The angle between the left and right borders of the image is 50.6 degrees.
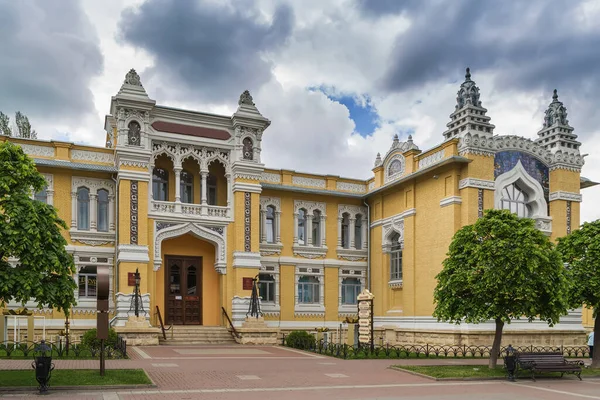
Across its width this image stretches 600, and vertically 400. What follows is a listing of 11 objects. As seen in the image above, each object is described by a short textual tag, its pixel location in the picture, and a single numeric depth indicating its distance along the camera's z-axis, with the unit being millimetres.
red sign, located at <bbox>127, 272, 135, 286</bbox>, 25719
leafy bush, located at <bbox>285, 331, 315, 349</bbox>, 25247
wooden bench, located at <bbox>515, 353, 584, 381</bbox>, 17016
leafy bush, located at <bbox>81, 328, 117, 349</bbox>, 21719
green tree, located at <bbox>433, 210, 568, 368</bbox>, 17859
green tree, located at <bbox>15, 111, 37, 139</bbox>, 38072
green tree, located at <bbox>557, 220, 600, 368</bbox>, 19547
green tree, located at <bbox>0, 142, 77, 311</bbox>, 13227
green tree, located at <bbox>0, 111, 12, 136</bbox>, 36981
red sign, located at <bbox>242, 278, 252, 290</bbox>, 27739
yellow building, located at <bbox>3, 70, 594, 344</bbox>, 25953
